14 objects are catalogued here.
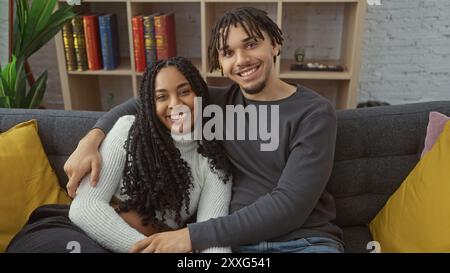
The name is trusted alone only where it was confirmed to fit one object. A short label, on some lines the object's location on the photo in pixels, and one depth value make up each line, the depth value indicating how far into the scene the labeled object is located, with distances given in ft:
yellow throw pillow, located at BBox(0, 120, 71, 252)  3.81
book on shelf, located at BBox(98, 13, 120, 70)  7.08
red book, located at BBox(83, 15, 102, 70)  6.97
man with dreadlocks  3.28
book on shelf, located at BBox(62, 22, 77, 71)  7.03
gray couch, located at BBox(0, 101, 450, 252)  4.29
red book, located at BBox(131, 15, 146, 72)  6.88
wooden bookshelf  6.87
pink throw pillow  4.04
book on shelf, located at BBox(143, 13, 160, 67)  6.88
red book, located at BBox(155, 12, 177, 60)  6.89
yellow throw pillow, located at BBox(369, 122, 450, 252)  3.40
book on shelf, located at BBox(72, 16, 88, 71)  6.98
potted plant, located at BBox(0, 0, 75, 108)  5.41
